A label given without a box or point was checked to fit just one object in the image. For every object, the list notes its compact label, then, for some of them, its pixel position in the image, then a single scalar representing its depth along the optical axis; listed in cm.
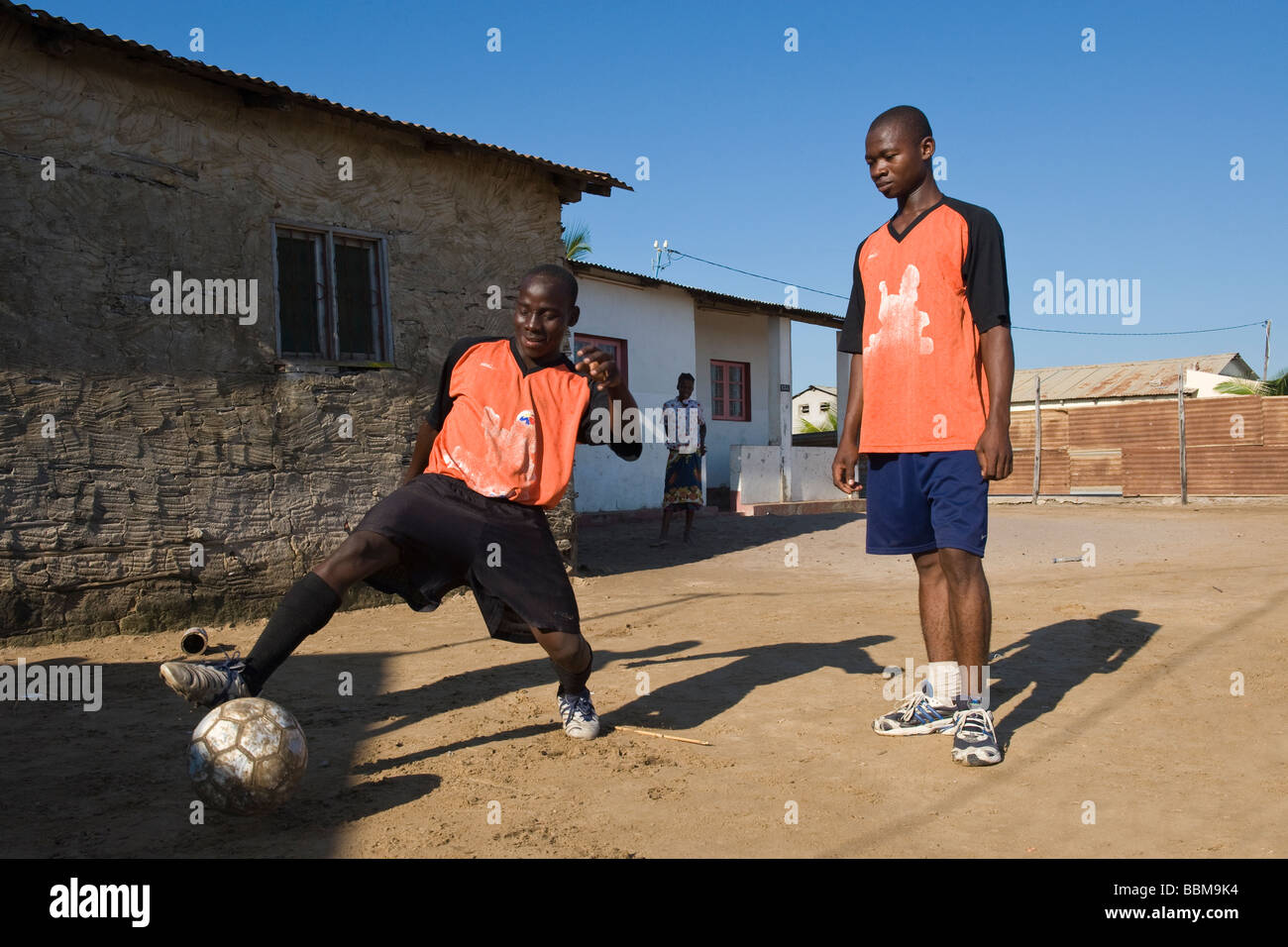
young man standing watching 340
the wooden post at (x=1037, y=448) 1958
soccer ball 274
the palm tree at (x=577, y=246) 2203
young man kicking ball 345
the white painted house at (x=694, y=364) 1401
